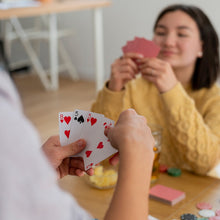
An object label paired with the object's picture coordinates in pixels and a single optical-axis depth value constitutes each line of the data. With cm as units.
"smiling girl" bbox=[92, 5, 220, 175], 156
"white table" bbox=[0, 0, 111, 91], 382
